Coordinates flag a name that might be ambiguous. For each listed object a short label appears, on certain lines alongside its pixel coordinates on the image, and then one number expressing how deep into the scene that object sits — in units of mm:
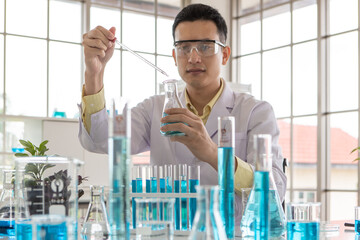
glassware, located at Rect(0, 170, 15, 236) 1418
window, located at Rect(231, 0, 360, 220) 5344
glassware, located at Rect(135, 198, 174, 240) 950
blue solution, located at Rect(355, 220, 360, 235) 1498
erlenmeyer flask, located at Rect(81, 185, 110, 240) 1286
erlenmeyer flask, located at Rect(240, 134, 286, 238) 1152
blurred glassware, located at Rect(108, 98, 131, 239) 827
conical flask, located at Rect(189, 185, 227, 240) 817
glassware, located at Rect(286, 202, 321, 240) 1080
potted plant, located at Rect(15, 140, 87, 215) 1051
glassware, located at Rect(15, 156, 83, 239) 1050
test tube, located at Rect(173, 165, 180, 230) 1345
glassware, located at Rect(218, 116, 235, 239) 1067
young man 1838
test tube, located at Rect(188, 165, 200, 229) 1340
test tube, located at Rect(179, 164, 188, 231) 1338
